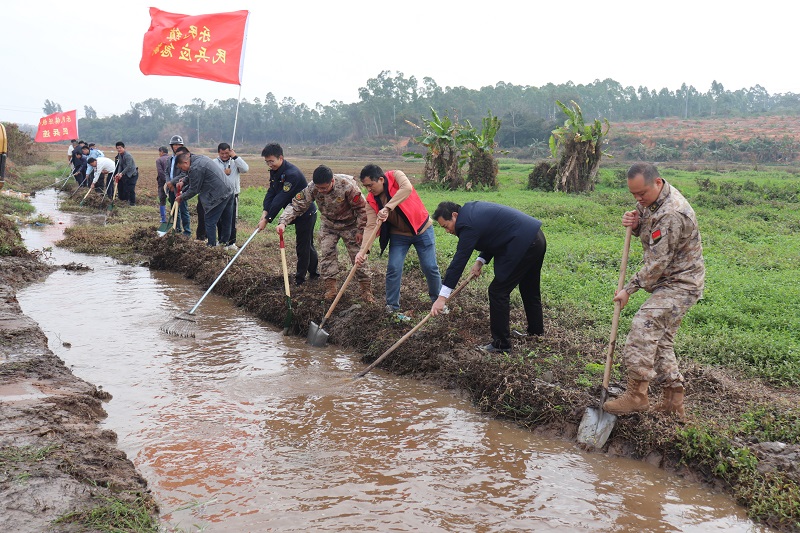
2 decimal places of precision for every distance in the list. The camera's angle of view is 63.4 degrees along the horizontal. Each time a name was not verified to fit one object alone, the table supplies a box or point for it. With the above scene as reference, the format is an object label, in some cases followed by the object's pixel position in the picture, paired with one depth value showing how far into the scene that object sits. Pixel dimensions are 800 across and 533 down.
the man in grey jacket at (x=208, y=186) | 9.43
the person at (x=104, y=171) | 17.03
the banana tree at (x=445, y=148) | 21.62
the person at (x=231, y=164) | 10.45
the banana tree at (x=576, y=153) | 20.08
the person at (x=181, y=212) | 10.70
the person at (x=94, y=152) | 19.47
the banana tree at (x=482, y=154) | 21.56
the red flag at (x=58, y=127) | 24.59
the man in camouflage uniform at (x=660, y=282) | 4.16
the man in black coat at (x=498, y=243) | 5.32
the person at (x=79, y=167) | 19.72
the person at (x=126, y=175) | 16.34
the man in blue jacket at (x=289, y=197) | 7.79
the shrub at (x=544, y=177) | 21.16
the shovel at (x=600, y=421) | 4.34
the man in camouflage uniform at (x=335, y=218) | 6.96
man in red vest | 6.25
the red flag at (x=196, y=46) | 10.94
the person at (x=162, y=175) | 13.29
